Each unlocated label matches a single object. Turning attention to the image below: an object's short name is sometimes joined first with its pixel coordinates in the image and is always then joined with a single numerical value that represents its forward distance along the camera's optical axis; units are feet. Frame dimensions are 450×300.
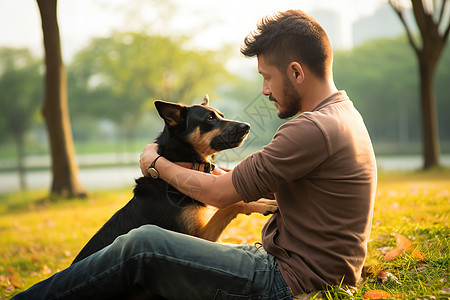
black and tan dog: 10.80
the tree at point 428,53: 44.75
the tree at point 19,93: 139.68
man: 7.72
